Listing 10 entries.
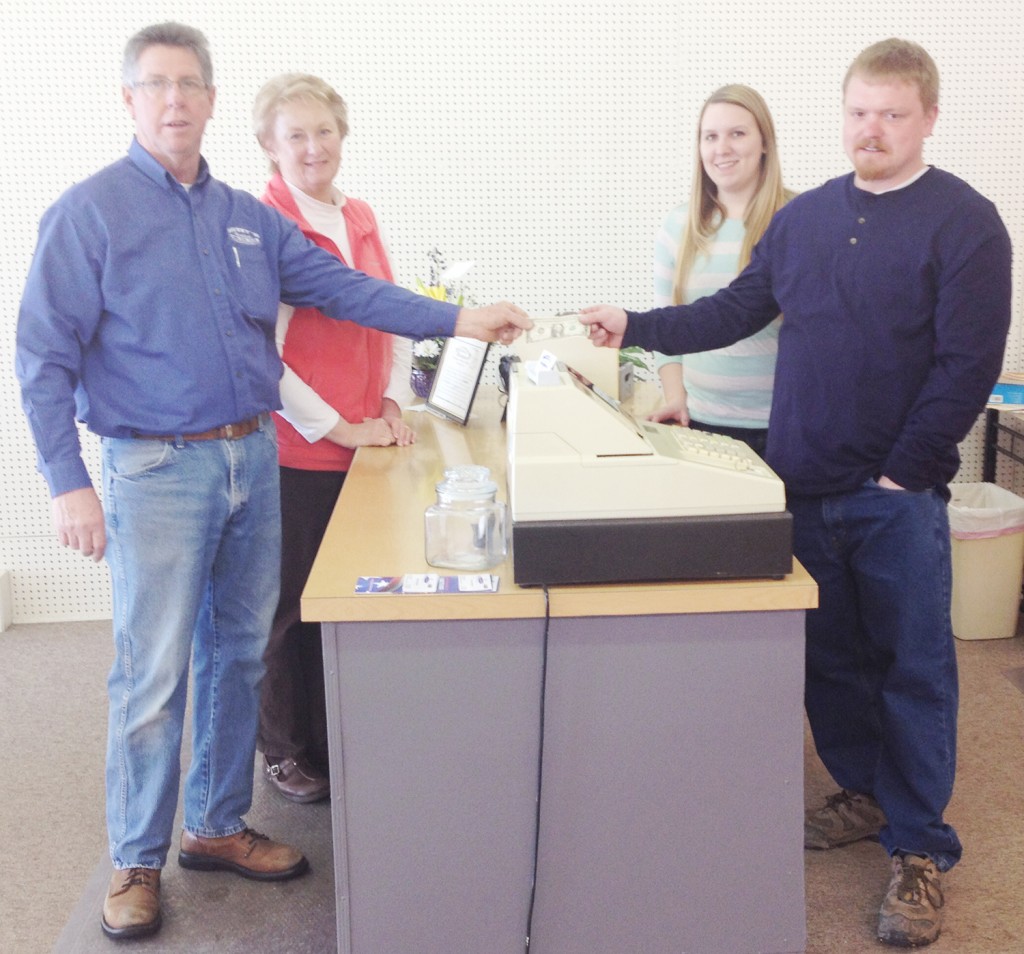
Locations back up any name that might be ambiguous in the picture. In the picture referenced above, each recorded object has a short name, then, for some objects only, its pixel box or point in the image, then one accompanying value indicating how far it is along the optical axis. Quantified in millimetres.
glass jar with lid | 1856
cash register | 1723
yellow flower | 3104
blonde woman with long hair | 2650
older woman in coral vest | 2561
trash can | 3695
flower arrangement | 3111
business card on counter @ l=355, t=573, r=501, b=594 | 1741
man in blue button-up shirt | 2047
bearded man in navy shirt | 2016
